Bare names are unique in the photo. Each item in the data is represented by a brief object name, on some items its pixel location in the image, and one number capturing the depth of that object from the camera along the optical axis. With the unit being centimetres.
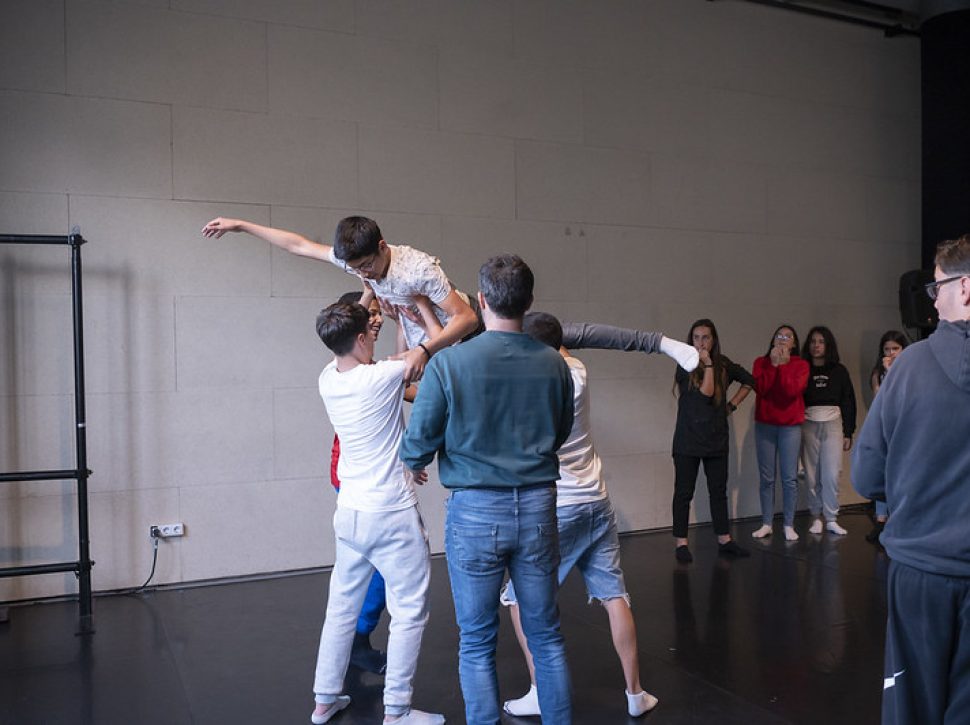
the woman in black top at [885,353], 598
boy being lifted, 279
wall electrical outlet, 466
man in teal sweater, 224
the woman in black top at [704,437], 532
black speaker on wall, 430
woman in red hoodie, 582
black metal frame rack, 402
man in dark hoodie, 182
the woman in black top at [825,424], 600
